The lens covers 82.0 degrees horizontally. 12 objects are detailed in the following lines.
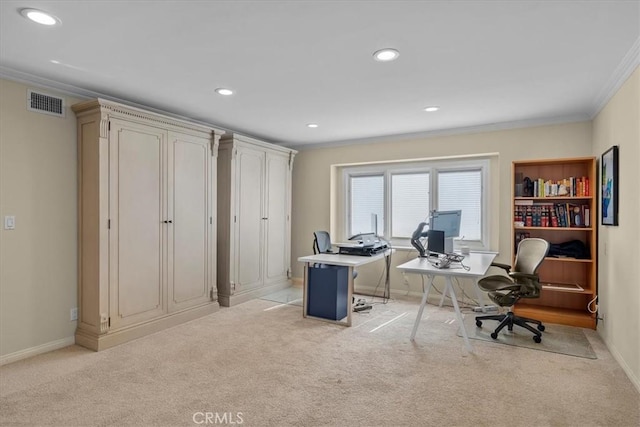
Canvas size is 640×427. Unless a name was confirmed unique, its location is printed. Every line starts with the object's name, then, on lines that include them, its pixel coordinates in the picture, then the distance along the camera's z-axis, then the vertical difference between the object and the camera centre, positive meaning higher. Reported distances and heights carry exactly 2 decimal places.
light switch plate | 3.01 -0.07
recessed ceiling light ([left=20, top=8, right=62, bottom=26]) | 2.09 +1.15
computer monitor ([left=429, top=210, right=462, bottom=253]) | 4.22 -0.13
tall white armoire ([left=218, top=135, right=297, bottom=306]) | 4.84 -0.06
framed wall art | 3.08 +0.24
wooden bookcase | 3.99 -0.15
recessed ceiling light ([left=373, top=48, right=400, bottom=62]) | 2.57 +1.14
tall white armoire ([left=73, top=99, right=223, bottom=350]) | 3.35 -0.08
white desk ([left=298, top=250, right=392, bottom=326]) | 3.98 -0.53
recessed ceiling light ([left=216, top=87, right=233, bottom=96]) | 3.42 +1.16
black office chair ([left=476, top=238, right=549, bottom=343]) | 3.60 -0.73
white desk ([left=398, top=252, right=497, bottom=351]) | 3.23 -0.52
